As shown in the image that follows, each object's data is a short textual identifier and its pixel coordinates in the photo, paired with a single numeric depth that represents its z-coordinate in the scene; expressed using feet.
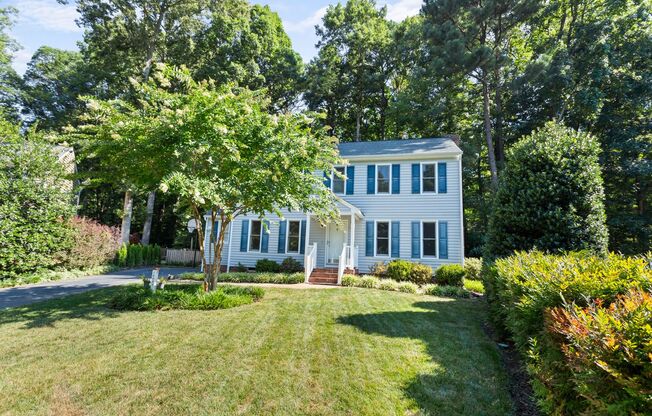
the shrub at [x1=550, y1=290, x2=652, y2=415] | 5.64
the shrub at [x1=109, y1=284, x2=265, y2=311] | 23.38
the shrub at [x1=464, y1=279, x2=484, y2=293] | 37.99
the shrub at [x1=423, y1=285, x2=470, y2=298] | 33.42
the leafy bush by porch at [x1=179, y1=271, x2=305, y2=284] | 39.14
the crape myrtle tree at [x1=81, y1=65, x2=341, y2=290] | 21.11
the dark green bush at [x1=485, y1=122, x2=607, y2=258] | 20.99
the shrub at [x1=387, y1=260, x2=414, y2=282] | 40.57
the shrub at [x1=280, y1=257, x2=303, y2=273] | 45.98
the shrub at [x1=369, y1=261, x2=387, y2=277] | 43.24
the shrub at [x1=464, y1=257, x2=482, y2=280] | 46.52
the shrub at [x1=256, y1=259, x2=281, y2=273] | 46.42
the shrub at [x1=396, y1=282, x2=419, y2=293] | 34.86
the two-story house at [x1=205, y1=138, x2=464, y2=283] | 44.27
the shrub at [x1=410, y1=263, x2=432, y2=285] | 40.42
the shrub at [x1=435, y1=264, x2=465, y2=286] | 39.14
